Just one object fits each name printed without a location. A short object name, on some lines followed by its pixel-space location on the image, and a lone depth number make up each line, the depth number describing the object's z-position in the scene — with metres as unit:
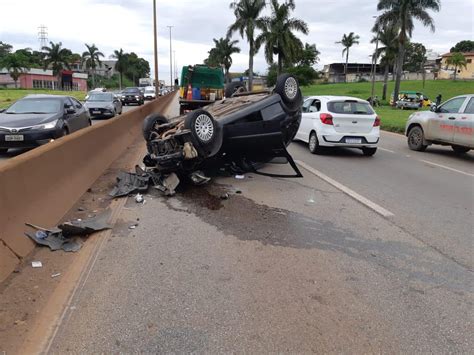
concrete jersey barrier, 4.25
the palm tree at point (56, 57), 102.88
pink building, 98.81
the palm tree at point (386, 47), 45.96
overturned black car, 7.22
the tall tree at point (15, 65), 91.50
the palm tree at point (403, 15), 42.22
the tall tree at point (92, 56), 114.25
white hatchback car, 11.53
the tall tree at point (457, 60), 86.00
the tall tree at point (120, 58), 122.15
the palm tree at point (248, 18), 54.34
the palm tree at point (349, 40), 101.25
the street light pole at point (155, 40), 32.42
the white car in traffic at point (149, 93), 53.59
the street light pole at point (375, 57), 43.50
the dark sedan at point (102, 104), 23.91
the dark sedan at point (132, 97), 41.44
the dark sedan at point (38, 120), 10.84
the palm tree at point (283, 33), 50.34
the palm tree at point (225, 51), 82.56
